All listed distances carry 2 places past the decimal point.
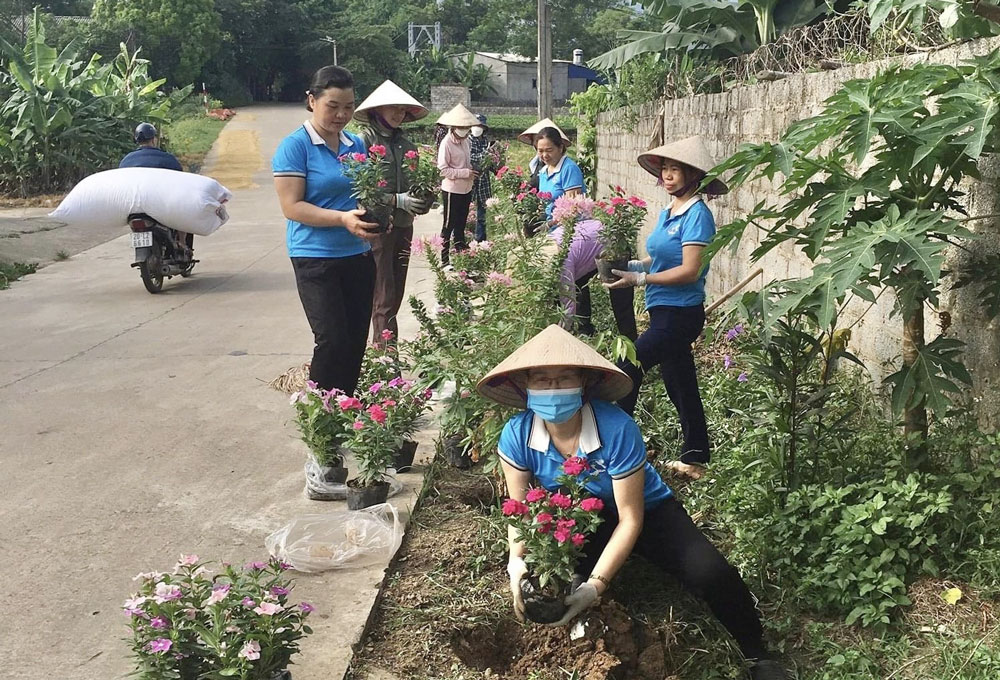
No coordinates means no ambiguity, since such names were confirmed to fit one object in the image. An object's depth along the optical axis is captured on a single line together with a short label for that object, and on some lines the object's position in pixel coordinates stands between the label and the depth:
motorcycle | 9.28
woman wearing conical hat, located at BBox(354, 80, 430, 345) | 5.06
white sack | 9.16
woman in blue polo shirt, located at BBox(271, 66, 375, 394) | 4.30
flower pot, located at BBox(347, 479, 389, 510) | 4.18
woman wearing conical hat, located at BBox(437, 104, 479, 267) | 9.84
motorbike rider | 9.70
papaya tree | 2.89
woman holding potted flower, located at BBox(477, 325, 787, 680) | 3.00
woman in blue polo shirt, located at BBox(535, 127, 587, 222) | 6.71
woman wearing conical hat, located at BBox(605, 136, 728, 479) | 4.33
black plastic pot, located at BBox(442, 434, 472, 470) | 4.69
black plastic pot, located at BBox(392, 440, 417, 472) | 4.61
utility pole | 18.55
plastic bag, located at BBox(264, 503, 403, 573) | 3.72
